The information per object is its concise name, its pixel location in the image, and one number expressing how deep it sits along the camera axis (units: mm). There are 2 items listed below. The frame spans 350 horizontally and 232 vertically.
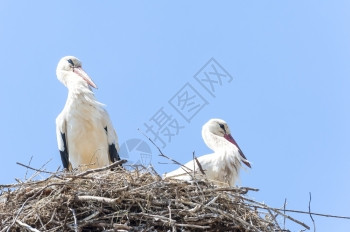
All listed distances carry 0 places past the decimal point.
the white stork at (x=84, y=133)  14773
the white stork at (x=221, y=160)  14828
